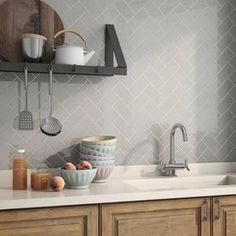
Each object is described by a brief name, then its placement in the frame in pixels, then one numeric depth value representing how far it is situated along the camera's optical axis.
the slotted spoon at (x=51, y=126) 2.61
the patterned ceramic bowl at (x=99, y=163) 2.58
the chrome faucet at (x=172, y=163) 2.83
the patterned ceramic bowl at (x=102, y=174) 2.57
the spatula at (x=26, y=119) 2.58
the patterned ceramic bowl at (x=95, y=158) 2.59
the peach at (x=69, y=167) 2.40
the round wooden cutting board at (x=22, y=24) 2.61
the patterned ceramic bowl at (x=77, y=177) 2.37
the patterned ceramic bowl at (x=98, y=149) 2.59
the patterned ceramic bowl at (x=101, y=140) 2.61
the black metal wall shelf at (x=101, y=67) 2.45
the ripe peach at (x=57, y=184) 2.31
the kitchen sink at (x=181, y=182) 2.78
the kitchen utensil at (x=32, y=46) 2.51
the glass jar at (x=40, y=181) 2.39
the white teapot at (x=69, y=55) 2.53
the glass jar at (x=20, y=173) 2.40
